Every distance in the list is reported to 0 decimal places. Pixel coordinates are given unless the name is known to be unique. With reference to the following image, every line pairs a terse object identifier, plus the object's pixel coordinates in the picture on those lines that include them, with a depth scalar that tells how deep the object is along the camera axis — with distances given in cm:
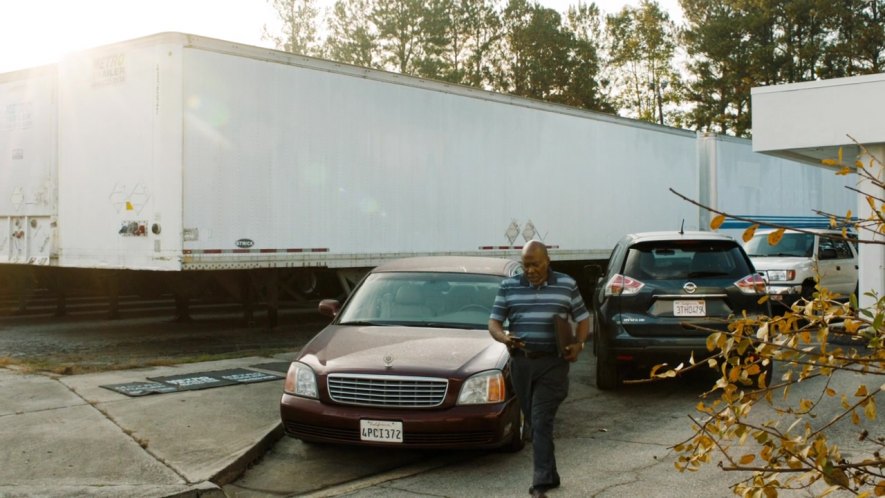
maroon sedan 627
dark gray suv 895
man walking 562
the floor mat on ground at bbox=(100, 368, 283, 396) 872
